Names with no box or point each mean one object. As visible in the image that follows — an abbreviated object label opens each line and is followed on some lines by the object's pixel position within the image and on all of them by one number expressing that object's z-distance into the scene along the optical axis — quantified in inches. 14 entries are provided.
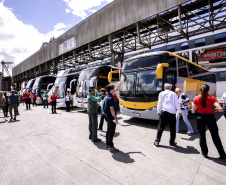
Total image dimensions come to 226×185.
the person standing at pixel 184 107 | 207.1
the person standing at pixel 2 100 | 338.1
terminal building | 519.2
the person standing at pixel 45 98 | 590.7
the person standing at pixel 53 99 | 446.3
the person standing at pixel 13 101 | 339.3
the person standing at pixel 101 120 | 242.3
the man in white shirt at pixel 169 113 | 159.0
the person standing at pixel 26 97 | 565.9
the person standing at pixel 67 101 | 475.8
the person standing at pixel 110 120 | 147.6
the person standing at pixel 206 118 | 127.9
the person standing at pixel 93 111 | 176.4
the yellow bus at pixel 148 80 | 244.5
